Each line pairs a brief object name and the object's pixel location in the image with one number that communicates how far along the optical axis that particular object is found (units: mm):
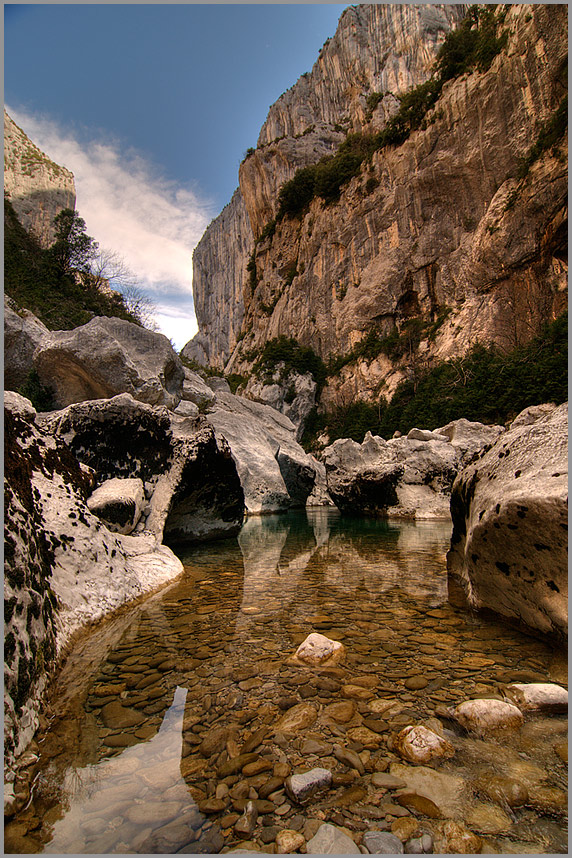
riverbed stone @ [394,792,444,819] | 1384
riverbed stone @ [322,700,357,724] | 1981
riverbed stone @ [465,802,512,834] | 1313
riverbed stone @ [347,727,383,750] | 1778
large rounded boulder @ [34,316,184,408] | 8914
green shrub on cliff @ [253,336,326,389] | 35594
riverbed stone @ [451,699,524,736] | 1833
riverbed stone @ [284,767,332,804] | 1486
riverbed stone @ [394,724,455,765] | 1664
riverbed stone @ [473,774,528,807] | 1419
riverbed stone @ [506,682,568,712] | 1946
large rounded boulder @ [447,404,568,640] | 2572
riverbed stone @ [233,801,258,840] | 1355
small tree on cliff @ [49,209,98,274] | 18594
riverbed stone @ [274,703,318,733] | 1921
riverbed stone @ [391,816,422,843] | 1306
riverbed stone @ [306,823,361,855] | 1267
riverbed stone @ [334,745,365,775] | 1646
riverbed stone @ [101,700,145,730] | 2002
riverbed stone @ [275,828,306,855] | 1287
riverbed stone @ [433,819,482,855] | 1255
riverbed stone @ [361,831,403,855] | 1260
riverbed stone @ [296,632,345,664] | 2572
